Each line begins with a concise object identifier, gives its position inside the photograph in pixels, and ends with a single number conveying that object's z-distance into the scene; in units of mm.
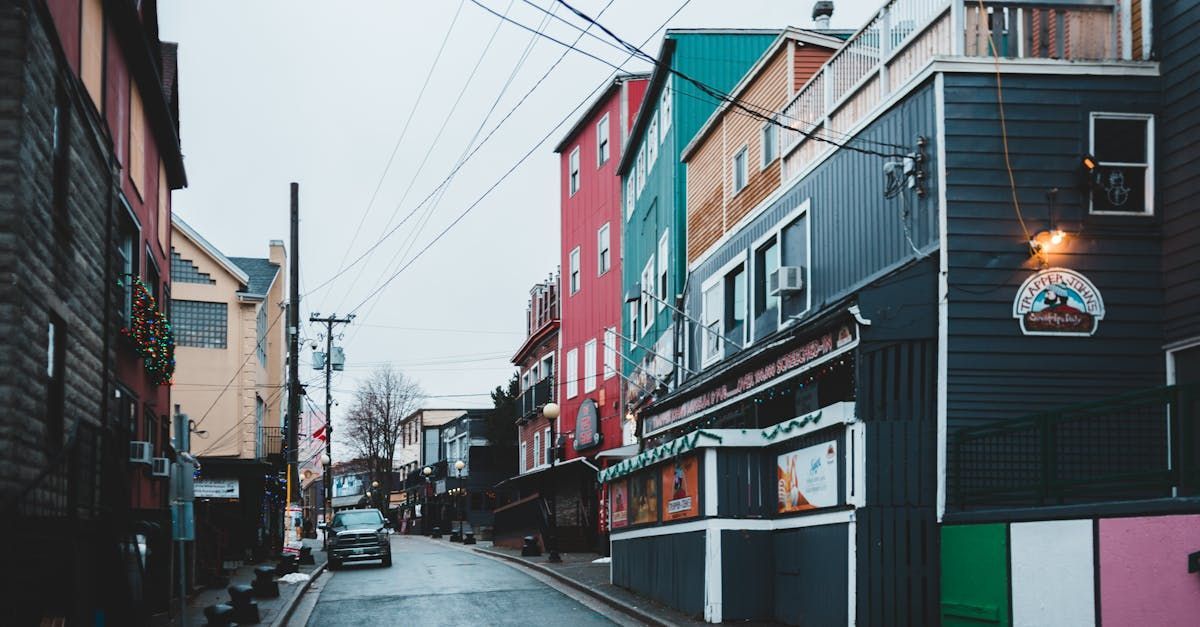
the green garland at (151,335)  19125
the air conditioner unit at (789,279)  18812
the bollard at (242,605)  17547
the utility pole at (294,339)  33688
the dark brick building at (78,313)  10875
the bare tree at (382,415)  91625
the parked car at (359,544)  32688
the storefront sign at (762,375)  15195
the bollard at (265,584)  21859
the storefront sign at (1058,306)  14352
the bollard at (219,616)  14953
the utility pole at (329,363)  48812
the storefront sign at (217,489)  41219
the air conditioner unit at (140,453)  17891
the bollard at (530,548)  36000
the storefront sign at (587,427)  37062
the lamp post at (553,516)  31641
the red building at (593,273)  36219
